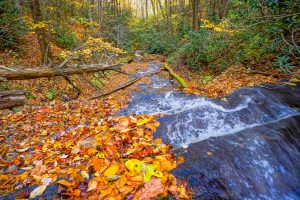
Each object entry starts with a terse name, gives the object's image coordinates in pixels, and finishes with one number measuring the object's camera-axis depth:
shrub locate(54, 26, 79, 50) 13.42
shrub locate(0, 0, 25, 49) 8.92
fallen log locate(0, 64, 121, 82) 5.09
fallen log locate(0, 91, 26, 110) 3.74
